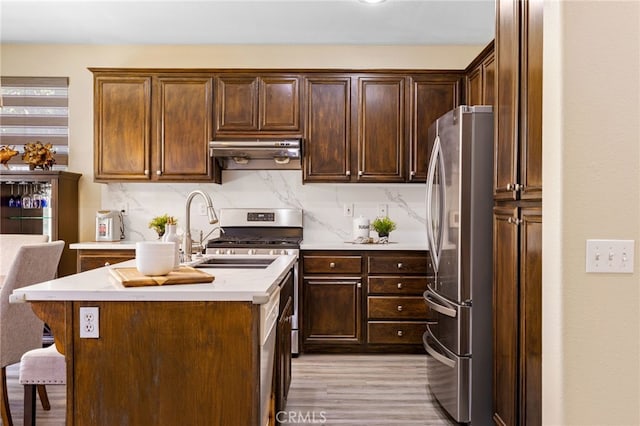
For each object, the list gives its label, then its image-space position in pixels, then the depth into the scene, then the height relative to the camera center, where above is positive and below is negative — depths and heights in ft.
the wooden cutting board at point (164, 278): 5.28 -0.85
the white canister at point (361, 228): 13.76 -0.58
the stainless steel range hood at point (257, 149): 13.03 +1.74
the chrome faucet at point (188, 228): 6.93 -0.34
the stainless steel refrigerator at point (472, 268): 8.25 -1.10
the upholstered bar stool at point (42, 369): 6.60 -2.37
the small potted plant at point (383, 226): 13.75 -0.52
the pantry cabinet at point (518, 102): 6.01 +1.59
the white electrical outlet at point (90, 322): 5.12 -1.30
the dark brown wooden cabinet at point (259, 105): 13.41 +3.11
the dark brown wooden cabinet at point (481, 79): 11.07 +3.48
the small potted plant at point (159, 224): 13.73 -0.48
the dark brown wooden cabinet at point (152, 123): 13.41 +2.56
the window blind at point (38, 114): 14.53 +3.06
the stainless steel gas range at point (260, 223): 14.28 -0.46
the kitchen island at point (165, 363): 5.15 -1.78
